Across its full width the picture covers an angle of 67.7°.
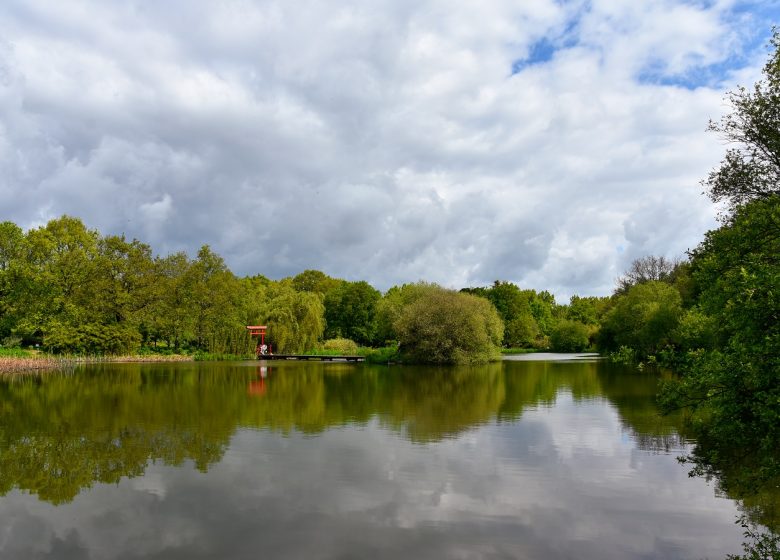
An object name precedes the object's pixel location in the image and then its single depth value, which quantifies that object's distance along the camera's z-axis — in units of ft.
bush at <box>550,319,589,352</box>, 320.29
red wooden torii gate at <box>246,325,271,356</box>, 221.05
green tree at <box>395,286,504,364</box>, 182.91
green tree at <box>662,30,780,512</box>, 27.14
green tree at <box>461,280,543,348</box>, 333.21
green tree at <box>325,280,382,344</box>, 288.10
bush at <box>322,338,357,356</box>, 238.58
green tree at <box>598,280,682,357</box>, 176.65
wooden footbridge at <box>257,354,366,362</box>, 217.03
